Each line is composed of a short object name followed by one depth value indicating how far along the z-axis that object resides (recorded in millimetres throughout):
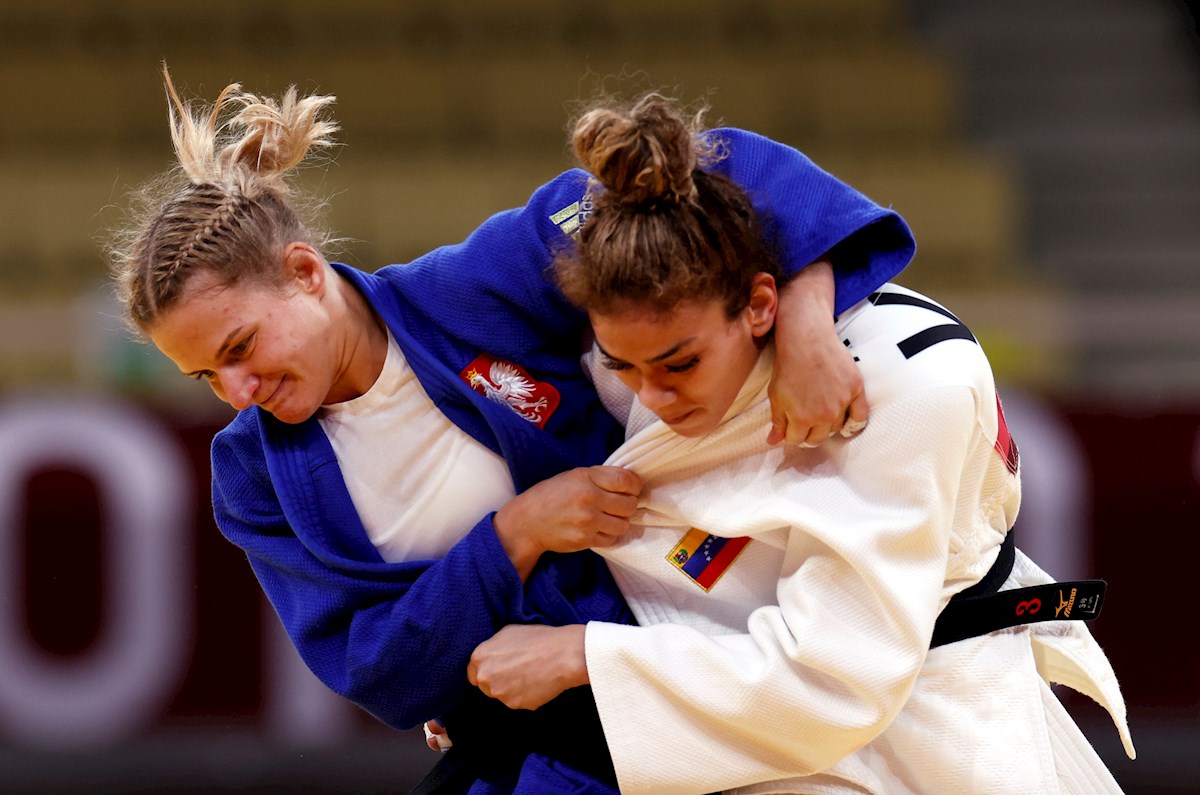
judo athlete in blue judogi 9156
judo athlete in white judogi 9067
